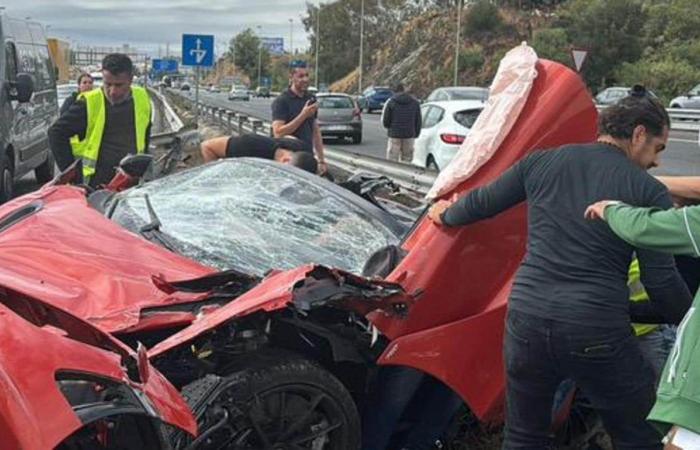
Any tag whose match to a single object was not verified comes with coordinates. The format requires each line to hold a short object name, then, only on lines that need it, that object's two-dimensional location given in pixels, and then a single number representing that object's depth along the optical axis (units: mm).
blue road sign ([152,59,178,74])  43031
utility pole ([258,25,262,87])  112106
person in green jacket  2197
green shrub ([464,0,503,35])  66312
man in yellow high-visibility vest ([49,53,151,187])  6188
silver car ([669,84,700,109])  32966
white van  9555
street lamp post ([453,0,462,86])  54197
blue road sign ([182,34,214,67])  18281
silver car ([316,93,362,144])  24906
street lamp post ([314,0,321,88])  85625
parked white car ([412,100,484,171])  13305
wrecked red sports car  3152
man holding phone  7934
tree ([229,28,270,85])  115438
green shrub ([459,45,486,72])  62562
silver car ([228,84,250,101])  72875
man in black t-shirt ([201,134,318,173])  5613
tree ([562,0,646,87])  52750
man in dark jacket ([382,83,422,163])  15031
